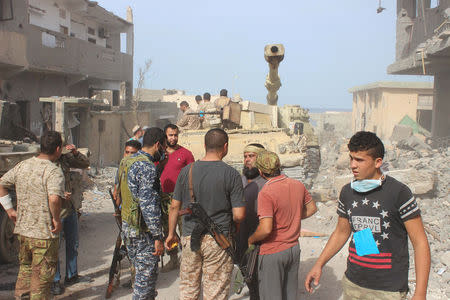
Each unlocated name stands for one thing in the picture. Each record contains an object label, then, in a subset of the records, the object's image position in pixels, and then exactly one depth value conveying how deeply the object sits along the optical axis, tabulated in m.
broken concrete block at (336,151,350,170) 15.15
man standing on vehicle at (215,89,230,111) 9.38
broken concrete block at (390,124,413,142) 20.03
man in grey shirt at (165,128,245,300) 3.36
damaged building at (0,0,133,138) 13.64
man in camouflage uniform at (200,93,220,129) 9.11
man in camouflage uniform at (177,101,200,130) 9.51
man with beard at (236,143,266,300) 3.72
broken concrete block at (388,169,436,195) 9.02
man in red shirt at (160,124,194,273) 4.86
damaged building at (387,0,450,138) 13.59
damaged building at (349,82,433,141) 23.11
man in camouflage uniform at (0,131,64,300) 3.58
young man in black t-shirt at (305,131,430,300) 2.45
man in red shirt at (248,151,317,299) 3.20
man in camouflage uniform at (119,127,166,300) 3.63
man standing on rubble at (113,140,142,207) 5.07
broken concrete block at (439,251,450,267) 5.79
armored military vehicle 8.48
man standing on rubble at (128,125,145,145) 6.96
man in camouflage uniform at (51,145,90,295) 4.50
